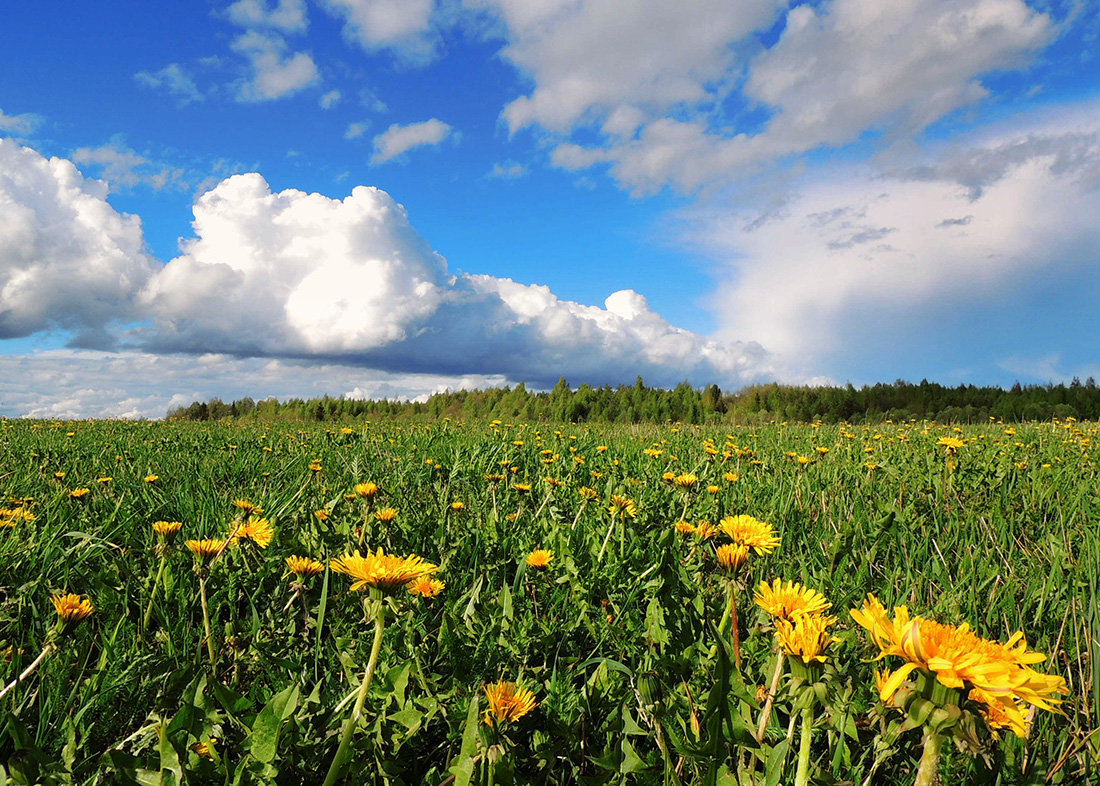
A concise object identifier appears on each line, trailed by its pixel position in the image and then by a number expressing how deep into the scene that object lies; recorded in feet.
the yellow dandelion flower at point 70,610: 1.14
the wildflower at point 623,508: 1.67
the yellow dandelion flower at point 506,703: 0.91
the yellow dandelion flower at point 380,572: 1.00
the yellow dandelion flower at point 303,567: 1.32
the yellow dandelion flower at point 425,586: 1.12
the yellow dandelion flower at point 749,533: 1.23
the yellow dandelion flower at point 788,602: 0.93
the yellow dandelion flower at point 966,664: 0.72
